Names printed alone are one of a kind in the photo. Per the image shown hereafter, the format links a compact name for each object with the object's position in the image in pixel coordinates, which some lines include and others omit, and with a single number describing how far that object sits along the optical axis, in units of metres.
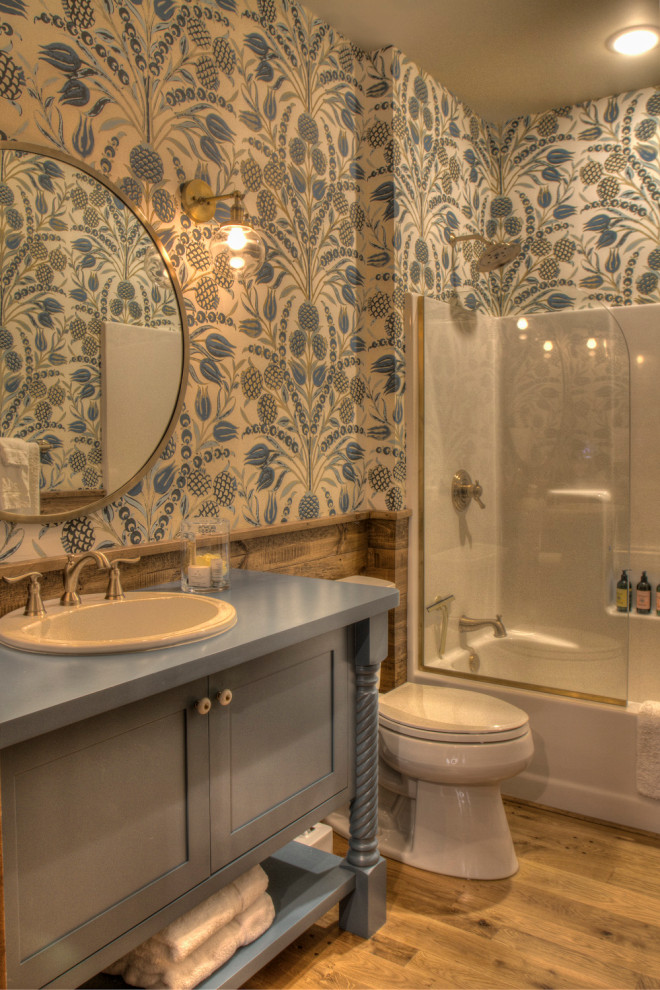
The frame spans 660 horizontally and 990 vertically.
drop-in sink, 1.33
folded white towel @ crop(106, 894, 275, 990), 1.39
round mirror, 1.60
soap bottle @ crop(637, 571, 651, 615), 2.90
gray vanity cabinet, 1.11
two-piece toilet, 2.10
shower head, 2.84
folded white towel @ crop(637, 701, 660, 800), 2.32
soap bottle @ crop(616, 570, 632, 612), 2.59
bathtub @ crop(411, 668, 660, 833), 2.39
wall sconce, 2.02
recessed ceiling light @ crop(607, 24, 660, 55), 2.62
